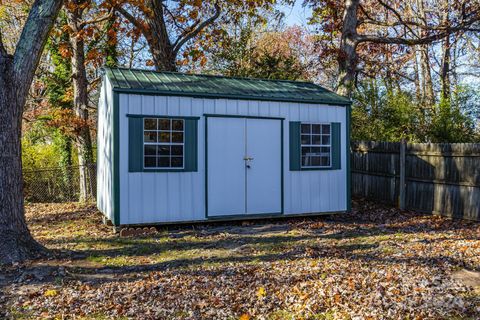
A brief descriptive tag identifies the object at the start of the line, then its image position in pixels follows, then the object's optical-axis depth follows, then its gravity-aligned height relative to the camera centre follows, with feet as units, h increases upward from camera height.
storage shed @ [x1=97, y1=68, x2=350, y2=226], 29.37 +0.15
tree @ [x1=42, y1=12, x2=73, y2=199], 54.60 +7.78
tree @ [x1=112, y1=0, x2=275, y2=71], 50.11 +14.98
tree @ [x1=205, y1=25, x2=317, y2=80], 58.13 +13.06
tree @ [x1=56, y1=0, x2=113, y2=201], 47.60 +6.73
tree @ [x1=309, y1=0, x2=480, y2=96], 48.44 +13.86
